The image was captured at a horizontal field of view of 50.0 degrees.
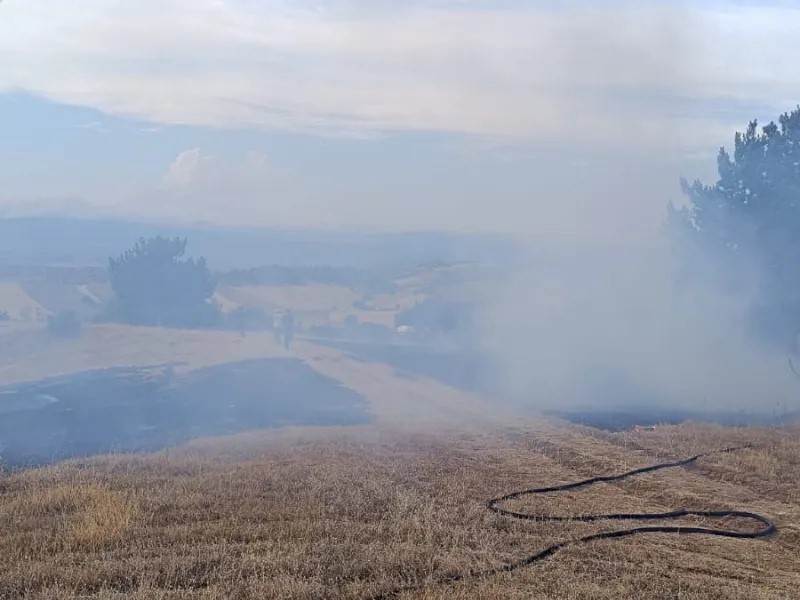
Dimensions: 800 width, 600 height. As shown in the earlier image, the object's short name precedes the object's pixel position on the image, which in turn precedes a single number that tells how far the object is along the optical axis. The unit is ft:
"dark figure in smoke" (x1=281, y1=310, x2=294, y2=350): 115.54
